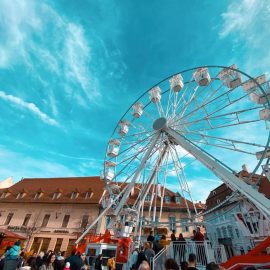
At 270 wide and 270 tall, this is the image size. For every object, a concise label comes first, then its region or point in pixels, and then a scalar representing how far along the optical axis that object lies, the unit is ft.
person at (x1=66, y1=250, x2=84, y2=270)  19.90
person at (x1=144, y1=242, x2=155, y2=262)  26.35
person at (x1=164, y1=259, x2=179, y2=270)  11.83
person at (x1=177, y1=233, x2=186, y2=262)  28.40
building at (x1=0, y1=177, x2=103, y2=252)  86.43
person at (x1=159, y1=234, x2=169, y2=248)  30.78
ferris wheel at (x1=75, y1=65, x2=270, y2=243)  34.86
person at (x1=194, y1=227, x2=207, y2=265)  27.09
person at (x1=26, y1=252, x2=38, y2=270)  37.63
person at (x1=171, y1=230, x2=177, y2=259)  28.77
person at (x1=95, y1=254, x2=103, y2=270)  33.19
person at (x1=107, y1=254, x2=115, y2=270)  33.40
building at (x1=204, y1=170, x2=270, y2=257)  27.09
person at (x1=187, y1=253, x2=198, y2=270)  13.56
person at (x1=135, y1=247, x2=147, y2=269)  24.59
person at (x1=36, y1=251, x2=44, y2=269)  39.86
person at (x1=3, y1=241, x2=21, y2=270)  17.26
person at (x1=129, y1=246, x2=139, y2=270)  25.71
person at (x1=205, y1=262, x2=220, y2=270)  11.31
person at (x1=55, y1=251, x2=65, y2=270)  28.32
